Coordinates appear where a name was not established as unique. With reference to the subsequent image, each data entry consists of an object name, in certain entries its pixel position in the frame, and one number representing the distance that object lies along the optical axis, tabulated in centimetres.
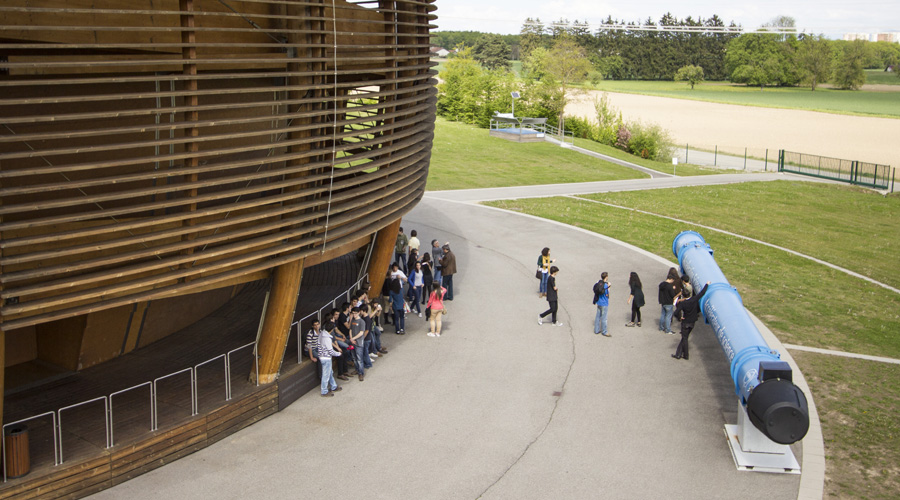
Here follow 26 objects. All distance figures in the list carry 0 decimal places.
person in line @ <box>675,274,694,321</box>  1688
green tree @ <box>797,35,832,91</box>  14084
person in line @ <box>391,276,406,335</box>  1736
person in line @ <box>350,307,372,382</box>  1473
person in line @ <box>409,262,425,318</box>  1908
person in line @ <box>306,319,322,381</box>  1422
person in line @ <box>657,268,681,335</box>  1738
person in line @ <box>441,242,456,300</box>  1967
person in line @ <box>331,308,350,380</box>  1461
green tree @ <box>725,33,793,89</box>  14575
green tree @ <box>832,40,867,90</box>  14088
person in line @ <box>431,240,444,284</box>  2052
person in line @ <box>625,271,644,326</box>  1792
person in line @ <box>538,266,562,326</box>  1791
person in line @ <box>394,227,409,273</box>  2159
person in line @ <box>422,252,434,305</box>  1928
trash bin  994
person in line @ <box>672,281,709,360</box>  1603
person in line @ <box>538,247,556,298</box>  2020
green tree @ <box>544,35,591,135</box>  6191
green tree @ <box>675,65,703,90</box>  14825
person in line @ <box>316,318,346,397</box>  1409
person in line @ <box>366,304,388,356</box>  1612
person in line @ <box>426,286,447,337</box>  1719
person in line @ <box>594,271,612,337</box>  1713
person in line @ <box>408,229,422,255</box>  2092
